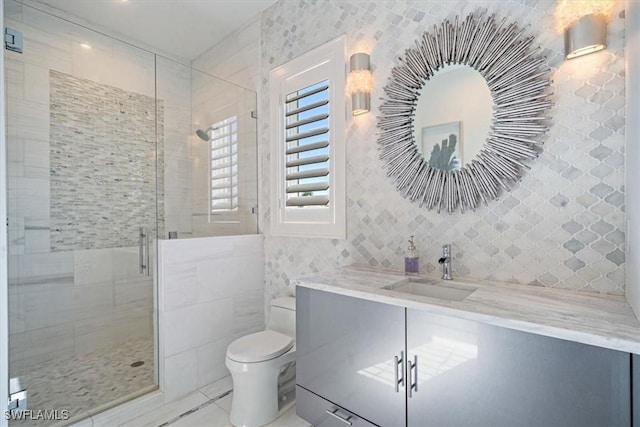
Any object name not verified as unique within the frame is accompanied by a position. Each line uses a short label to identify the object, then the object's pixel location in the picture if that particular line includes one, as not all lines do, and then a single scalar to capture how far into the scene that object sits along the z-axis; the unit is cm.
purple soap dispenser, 171
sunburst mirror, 143
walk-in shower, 191
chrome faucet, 160
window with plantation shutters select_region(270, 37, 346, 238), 216
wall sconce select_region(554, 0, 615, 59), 121
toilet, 179
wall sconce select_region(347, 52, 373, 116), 195
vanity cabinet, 90
